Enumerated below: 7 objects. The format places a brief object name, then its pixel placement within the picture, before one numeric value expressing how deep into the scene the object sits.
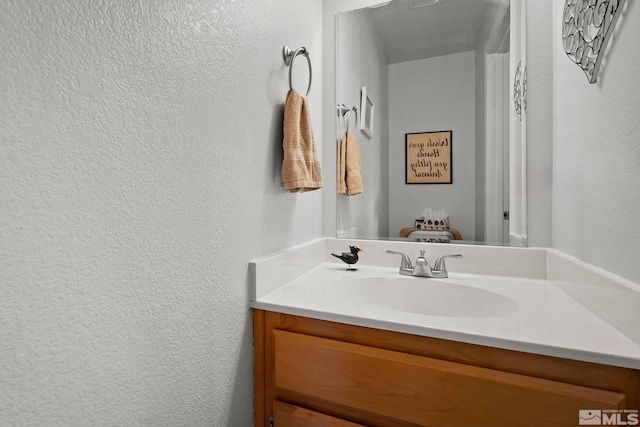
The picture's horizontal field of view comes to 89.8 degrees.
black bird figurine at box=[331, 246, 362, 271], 1.30
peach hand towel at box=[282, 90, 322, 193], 1.03
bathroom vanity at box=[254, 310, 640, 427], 0.65
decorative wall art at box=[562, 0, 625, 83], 0.70
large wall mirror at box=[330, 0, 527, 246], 1.23
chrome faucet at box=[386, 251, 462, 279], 1.20
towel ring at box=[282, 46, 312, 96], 1.11
